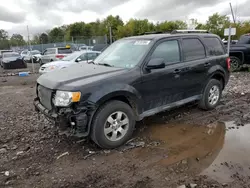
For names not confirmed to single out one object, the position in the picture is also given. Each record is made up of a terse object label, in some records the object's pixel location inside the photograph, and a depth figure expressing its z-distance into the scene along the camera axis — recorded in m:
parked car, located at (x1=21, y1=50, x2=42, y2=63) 23.71
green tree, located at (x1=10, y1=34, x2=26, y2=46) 48.01
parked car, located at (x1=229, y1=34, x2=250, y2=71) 11.00
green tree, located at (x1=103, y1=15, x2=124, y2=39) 53.70
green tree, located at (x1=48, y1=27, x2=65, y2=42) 65.00
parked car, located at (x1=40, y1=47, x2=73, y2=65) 15.26
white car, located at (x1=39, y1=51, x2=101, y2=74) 10.69
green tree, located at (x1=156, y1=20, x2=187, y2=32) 41.56
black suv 3.43
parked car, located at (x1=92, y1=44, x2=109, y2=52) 22.75
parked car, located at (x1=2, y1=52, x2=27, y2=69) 18.12
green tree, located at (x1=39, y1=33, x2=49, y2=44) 41.12
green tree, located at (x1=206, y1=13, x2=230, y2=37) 35.75
